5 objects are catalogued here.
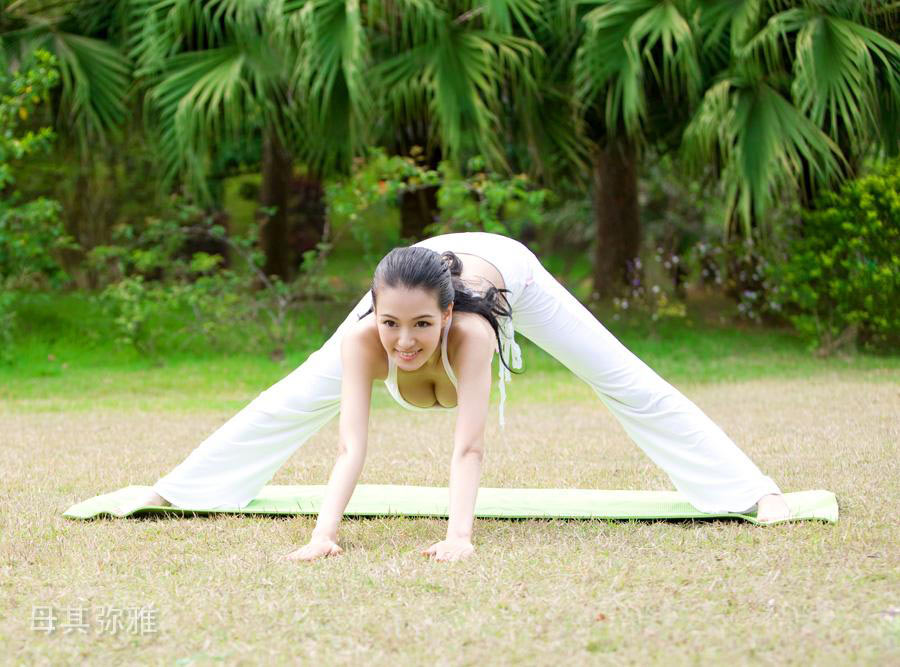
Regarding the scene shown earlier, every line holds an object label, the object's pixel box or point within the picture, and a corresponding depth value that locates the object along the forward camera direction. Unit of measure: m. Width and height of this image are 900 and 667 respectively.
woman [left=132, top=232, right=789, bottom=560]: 3.40
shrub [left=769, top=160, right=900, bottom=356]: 8.99
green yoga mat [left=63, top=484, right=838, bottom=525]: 4.05
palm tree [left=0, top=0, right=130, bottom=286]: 9.70
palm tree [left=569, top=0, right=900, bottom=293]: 8.33
